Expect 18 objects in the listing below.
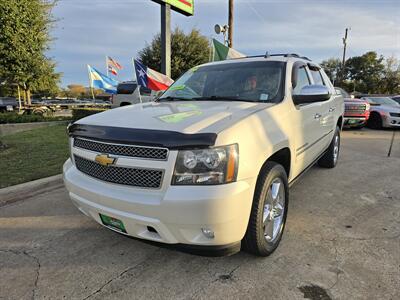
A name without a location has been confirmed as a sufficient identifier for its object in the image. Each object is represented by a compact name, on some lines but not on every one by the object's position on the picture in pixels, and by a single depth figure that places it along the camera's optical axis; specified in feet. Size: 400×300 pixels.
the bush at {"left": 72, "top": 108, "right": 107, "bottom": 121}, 43.71
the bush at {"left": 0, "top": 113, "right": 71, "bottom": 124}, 44.38
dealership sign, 31.69
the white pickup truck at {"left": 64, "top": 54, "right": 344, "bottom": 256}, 6.81
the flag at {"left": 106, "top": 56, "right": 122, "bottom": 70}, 43.55
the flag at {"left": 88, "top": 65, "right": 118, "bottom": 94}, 35.24
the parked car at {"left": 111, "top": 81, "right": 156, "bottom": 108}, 49.22
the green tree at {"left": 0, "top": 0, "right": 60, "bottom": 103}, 48.55
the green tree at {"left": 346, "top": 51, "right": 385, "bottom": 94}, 168.96
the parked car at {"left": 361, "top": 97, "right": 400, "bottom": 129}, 38.75
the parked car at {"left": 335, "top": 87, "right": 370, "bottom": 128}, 36.95
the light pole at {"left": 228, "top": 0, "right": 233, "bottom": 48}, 53.33
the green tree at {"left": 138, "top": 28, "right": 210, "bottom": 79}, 73.77
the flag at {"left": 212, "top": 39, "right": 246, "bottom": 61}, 31.53
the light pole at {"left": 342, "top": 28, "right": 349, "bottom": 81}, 146.30
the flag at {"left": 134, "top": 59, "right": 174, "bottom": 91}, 25.49
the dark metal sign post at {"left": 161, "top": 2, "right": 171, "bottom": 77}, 31.09
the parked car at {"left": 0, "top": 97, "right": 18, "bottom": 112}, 73.46
